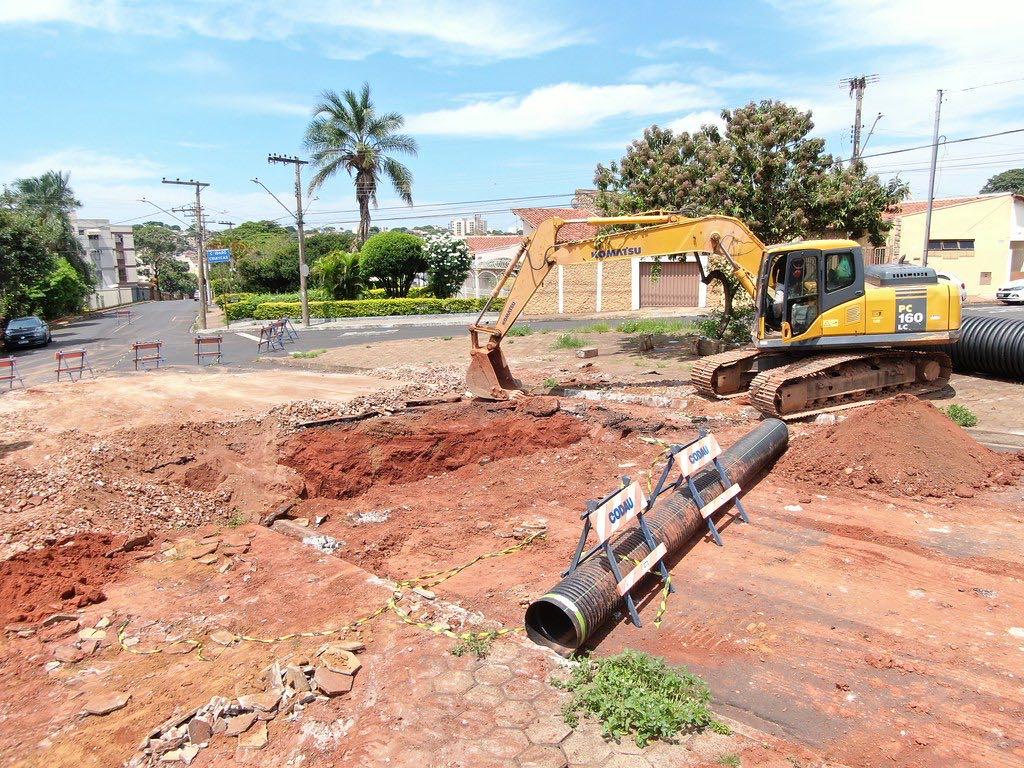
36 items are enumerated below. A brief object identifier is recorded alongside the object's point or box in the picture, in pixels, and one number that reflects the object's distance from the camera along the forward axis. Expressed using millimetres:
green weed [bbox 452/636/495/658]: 5352
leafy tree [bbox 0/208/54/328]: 31242
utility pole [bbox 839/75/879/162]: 39312
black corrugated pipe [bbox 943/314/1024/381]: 13805
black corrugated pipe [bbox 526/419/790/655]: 5492
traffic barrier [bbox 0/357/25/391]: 19338
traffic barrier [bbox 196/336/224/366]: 23595
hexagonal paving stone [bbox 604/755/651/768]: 4191
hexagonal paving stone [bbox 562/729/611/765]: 4266
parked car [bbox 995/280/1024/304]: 32531
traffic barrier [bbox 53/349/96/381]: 20219
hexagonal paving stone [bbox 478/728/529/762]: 4328
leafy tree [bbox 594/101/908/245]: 17641
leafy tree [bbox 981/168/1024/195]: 89375
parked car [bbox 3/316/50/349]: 30484
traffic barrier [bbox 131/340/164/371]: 22548
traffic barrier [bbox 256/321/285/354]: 27375
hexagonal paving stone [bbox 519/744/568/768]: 4215
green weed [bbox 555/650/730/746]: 4457
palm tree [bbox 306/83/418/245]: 46375
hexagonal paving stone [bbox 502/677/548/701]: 4891
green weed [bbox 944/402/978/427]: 11570
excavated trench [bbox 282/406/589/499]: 10617
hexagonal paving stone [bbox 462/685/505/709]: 4814
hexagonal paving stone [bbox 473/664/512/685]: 5059
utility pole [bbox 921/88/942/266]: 34781
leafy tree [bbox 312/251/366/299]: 43312
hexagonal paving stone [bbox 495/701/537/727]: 4617
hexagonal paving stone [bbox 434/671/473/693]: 4949
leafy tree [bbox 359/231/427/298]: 42469
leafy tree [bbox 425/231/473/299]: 42250
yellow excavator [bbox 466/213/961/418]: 12258
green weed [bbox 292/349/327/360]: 24169
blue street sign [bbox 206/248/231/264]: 48219
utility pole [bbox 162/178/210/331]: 40906
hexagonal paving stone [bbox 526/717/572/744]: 4441
